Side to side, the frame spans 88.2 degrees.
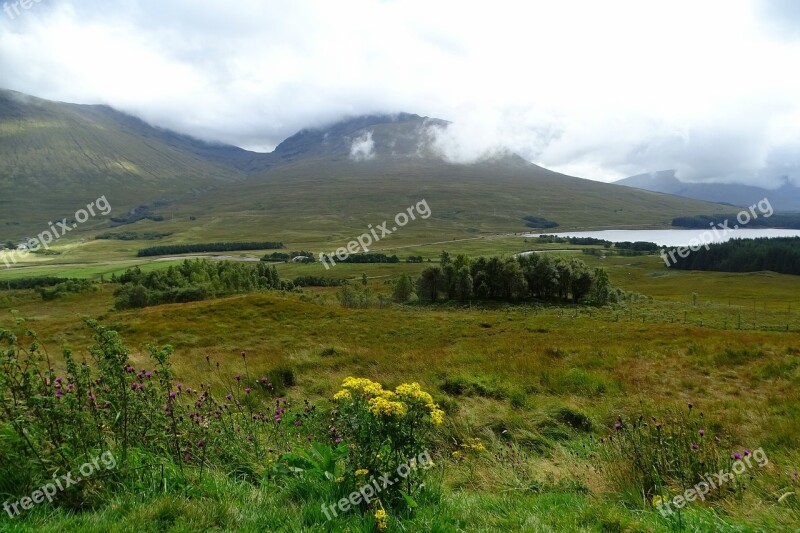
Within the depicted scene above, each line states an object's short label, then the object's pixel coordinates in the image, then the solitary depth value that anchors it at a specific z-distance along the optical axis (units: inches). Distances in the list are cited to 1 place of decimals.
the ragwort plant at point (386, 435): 181.3
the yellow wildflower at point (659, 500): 188.2
